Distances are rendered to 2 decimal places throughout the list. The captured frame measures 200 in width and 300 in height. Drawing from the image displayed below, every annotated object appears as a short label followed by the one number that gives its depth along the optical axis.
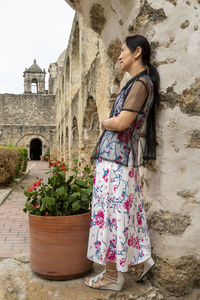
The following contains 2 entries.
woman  1.89
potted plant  2.14
